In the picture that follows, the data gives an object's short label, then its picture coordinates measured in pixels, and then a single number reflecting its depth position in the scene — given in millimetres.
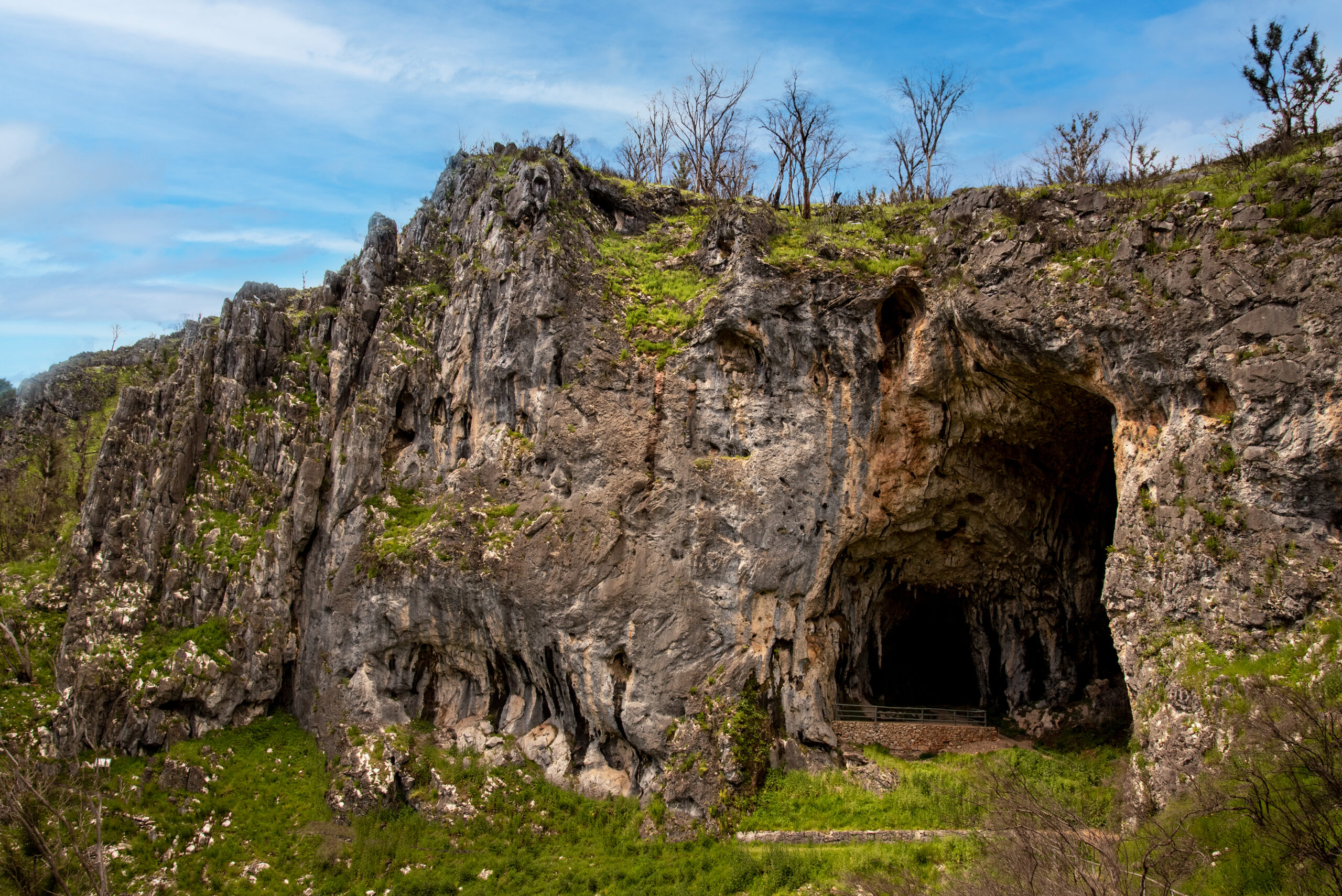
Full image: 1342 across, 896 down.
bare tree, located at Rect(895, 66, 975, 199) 33375
